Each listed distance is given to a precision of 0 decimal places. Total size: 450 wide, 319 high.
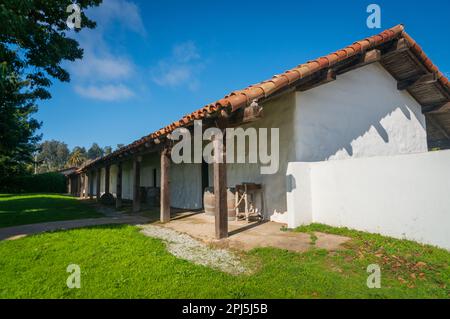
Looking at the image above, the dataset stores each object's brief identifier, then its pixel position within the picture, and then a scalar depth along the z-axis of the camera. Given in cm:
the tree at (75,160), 5828
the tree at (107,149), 9531
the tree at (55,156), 8562
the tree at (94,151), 9438
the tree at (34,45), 519
